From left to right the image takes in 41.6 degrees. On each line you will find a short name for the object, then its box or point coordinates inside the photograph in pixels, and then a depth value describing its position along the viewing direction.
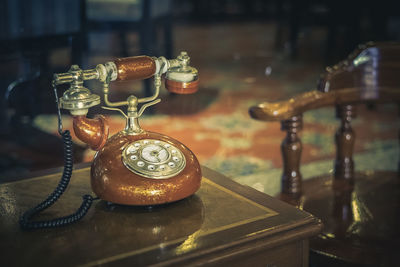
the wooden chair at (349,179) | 1.21
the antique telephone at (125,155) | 0.95
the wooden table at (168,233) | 0.82
